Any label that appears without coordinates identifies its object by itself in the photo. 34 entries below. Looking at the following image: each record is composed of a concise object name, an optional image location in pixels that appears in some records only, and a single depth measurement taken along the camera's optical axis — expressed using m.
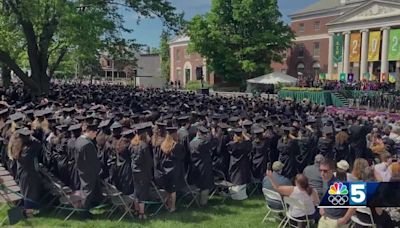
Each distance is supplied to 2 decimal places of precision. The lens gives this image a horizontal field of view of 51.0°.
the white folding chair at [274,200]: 6.56
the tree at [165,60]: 79.06
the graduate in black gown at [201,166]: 7.98
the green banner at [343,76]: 40.00
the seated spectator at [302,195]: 5.86
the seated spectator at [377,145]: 9.94
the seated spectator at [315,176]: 6.52
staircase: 28.62
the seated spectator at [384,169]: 6.84
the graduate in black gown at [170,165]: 7.46
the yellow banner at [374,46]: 45.12
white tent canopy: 32.41
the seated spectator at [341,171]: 5.82
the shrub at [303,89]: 30.51
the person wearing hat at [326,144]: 9.73
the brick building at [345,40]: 44.41
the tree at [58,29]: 18.75
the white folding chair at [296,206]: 5.97
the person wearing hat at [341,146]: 10.23
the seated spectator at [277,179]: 6.71
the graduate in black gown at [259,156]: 9.02
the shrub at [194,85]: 55.91
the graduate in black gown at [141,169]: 7.00
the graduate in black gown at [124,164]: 7.20
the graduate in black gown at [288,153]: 8.85
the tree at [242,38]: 48.06
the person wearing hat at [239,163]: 8.55
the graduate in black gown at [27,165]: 6.96
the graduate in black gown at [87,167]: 6.91
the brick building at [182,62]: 67.50
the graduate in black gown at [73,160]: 7.39
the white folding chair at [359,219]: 5.36
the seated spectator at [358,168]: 5.82
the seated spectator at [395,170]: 6.11
